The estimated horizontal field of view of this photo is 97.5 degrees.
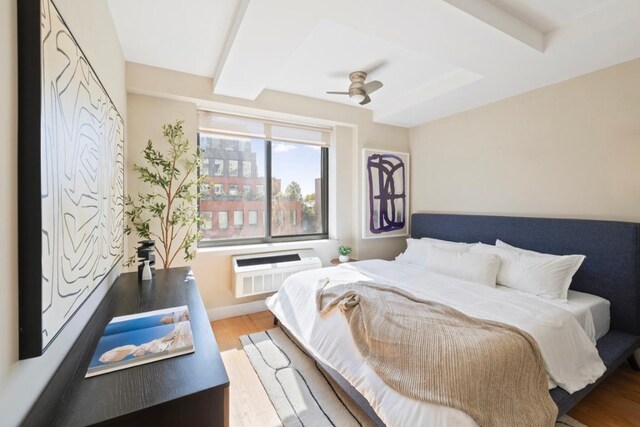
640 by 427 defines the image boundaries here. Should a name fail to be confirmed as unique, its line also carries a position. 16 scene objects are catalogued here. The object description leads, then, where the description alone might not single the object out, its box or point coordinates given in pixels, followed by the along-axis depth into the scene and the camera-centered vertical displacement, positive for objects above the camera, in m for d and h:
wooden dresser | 0.78 -0.56
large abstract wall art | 0.73 +0.11
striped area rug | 1.75 -1.29
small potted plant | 3.70 -0.57
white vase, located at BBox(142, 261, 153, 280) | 2.02 -0.45
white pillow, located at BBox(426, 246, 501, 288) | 2.55 -0.55
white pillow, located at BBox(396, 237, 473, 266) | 3.15 -0.45
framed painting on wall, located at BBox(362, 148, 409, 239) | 3.90 +0.23
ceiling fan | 2.65 +1.16
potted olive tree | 2.62 +0.12
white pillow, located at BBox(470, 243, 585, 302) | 2.24 -0.54
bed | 1.69 -0.65
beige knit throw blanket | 1.27 -0.77
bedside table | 3.66 -0.68
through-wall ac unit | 3.09 -0.68
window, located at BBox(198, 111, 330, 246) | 3.28 +0.40
